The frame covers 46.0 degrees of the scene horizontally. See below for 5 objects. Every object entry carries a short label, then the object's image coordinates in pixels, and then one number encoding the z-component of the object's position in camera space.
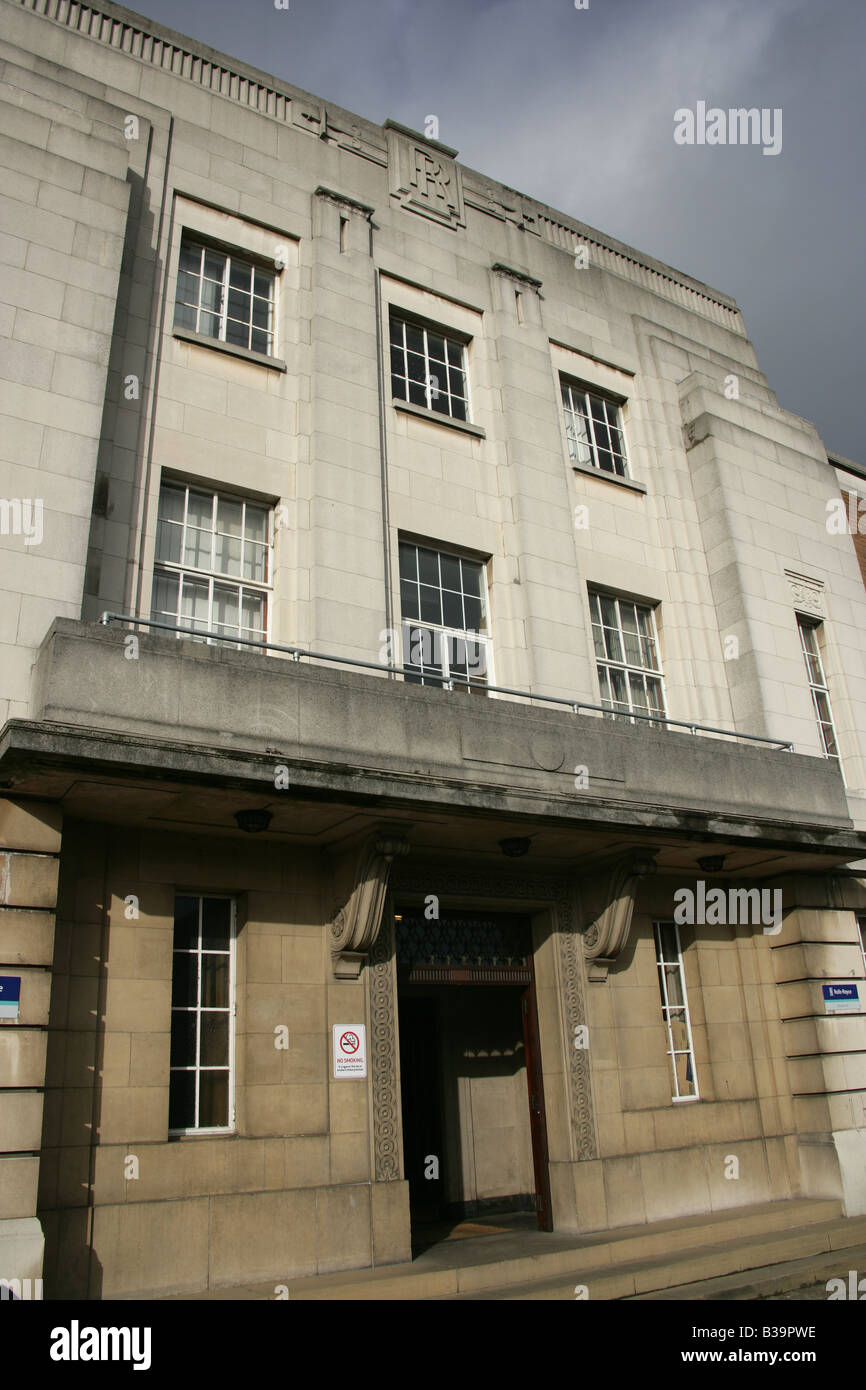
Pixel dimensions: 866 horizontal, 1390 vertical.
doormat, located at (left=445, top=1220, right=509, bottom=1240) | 12.32
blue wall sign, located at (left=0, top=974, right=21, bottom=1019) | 8.30
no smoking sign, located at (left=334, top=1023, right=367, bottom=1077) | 10.54
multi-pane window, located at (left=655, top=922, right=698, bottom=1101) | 13.64
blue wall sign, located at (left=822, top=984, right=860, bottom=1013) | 14.12
